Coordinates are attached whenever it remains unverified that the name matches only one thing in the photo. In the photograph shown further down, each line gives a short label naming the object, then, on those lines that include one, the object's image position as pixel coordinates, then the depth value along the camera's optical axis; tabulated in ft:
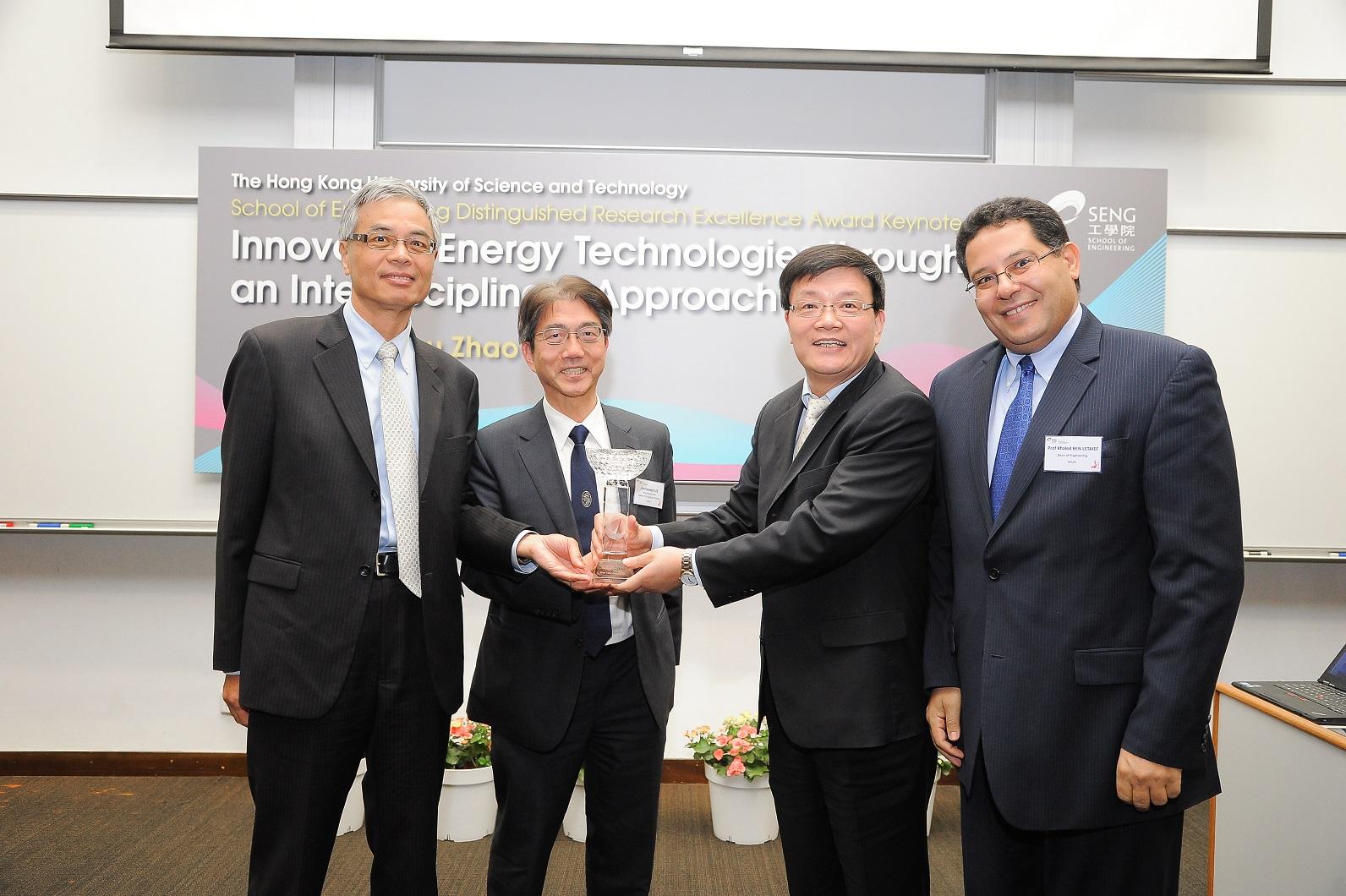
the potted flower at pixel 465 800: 11.62
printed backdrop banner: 12.66
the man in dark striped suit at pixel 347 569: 6.19
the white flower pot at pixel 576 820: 11.75
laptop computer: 7.07
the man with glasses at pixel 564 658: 6.92
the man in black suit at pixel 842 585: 6.07
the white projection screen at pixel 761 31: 12.62
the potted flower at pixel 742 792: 11.73
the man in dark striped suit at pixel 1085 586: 5.14
